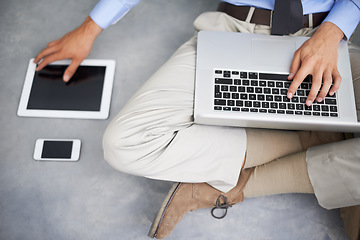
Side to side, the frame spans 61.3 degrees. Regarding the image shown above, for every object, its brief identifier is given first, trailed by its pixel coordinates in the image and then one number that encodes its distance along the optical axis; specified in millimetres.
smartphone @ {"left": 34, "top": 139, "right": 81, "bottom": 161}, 1250
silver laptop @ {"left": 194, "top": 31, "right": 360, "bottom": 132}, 912
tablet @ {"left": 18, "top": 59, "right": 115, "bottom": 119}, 1297
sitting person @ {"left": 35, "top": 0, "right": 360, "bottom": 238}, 959
